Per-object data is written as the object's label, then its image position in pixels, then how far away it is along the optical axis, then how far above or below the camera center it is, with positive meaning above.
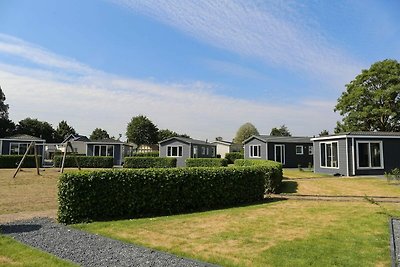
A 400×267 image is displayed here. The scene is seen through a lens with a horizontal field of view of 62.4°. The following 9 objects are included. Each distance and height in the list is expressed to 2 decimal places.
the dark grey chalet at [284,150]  32.59 +0.68
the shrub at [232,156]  45.20 +0.06
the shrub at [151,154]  45.19 +0.34
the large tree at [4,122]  64.38 +6.77
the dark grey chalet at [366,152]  22.09 +0.30
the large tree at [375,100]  40.94 +7.29
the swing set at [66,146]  25.03 +0.93
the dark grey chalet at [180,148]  39.28 +1.01
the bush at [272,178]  15.79 -1.04
